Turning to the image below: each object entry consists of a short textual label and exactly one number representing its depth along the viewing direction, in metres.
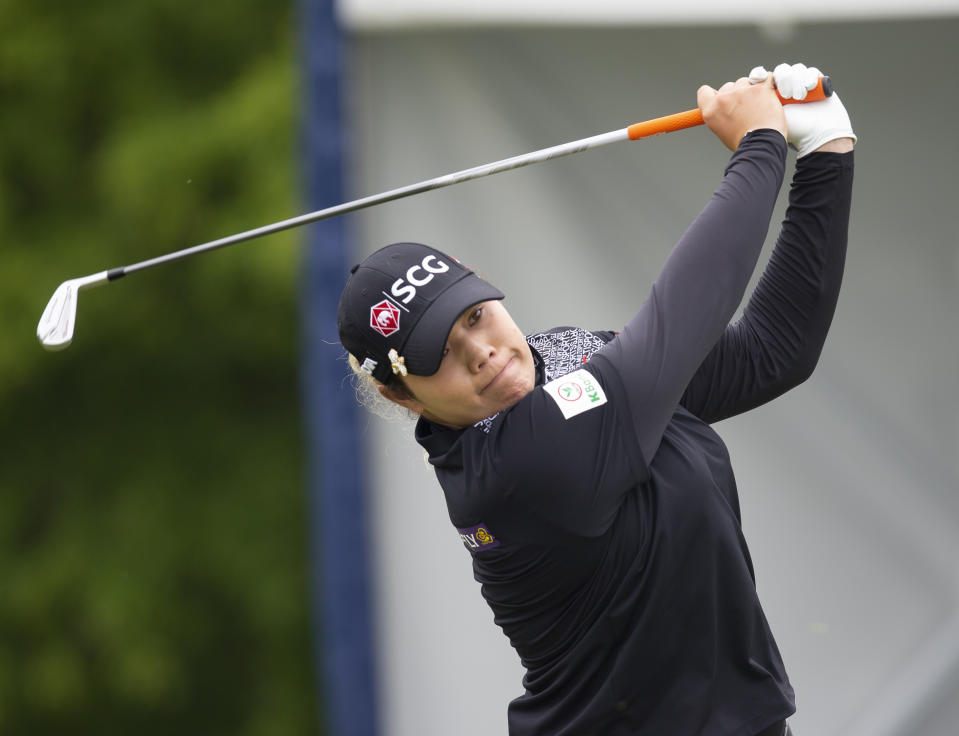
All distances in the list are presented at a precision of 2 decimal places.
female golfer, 17.82
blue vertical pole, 18.58
